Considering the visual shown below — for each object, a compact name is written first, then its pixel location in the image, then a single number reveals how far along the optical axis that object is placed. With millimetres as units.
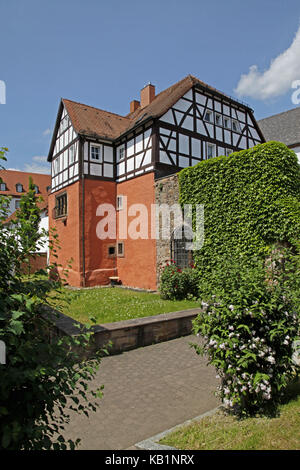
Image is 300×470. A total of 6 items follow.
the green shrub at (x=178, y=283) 11828
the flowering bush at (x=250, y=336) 3670
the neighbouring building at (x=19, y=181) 45406
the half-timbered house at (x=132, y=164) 14898
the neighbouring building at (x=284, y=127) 25938
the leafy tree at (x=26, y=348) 1722
